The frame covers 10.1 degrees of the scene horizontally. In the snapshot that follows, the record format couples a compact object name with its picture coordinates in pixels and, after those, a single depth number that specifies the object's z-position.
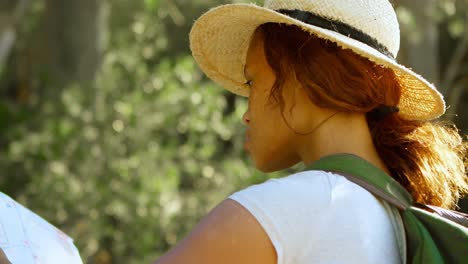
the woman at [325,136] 3.40
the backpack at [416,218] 3.43
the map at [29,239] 3.57
